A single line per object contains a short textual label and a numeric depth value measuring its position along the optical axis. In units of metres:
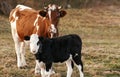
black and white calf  11.20
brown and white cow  12.73
